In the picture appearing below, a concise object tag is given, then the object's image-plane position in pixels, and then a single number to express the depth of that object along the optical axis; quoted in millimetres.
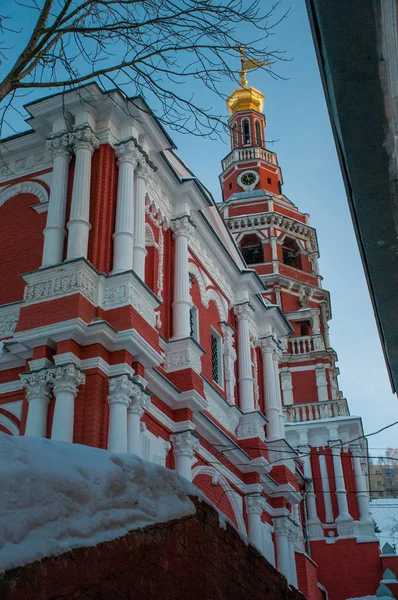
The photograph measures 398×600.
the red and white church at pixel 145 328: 13188
